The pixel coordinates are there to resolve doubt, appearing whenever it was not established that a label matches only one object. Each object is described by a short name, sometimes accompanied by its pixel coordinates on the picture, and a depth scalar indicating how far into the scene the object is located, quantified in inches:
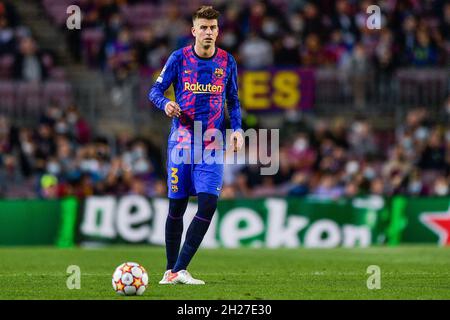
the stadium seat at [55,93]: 1065.5
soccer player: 490.6
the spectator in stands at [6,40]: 1082.1
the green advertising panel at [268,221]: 908.6
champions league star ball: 447.2
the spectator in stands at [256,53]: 1075.9
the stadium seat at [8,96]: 1062.4
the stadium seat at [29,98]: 1063.0
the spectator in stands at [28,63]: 1070.4
